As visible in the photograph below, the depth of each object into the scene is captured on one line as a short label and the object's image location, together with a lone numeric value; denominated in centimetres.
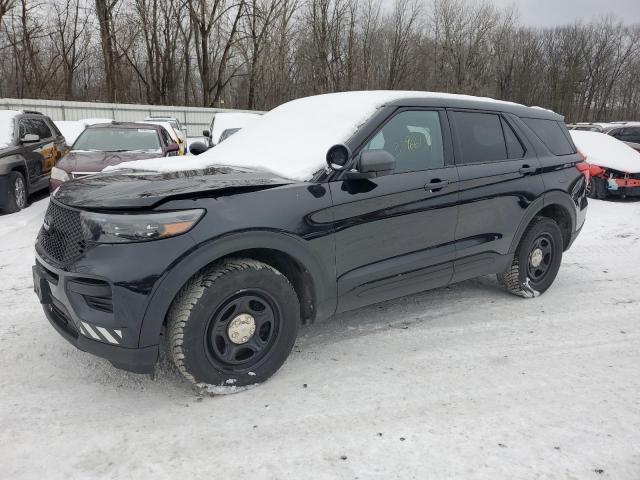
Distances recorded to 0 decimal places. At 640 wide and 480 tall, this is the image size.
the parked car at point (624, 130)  1606
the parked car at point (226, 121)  1707
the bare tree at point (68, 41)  3422
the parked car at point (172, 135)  1074
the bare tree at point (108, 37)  3059
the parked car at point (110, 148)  727
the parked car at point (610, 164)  1055
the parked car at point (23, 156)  761
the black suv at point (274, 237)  248
